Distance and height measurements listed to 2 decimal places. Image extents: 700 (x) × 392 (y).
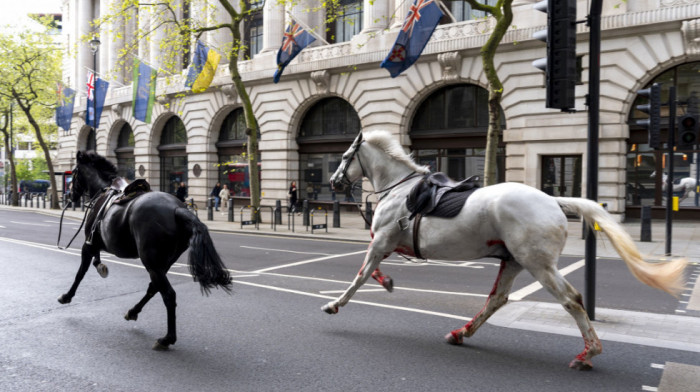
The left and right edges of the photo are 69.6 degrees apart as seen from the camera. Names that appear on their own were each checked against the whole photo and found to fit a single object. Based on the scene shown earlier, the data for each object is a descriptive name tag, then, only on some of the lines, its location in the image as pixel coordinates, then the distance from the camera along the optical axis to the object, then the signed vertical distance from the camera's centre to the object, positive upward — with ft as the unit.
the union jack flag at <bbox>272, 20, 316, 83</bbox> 74.95 +21.18
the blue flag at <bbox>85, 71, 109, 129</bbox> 100.53 +18.74
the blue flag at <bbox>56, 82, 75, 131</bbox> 119.65 +17.79
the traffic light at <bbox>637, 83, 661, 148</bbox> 37.96 +5.71
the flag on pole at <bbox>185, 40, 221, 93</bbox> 79.20 +18.45
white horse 15.67 -1.80
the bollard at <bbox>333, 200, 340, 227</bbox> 69.62 -4.44
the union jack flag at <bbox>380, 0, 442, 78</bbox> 61.93 +18.87
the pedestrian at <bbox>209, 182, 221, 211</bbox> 103.24 -2.12
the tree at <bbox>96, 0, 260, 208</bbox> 66.08 +17.97
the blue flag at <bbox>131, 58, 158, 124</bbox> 98.89 +18.55
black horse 17.44 -2.10
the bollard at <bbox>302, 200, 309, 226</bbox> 69.27 -4.36
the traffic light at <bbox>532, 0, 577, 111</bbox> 20.79 +5.45
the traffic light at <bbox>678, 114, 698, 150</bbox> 40.50 +4.56
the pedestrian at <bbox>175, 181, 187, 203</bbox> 86.90 -1.38
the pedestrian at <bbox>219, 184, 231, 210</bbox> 96.86 -2.19
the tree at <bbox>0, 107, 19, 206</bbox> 131.00 +4.35
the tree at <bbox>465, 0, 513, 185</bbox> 50.16 +10.58
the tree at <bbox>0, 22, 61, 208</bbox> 112.98 +26.31
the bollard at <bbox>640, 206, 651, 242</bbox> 51.21 -3.90
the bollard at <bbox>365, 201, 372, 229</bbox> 66.28 -3.37
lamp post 89.04 +18.31
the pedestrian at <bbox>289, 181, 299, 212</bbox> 90.79 -1.98
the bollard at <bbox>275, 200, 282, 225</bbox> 70.88 -4.50
